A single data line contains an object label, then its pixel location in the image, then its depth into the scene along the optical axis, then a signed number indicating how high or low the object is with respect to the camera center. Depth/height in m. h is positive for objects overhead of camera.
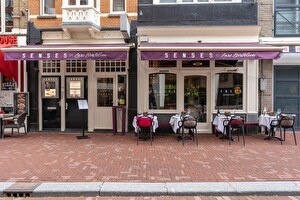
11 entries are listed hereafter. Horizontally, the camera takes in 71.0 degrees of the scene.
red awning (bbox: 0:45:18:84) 8.25 +1.20
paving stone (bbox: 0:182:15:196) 3.91 -1.67
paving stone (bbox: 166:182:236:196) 3.83 -1.67
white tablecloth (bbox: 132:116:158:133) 7.17 -0.88
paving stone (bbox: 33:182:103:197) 3.82 -1.67
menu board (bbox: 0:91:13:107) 8.73 +0.02
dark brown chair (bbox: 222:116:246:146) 7.00 -0.81
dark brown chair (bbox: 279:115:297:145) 6.91 -0.72
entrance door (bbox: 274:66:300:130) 8.49 +0.36
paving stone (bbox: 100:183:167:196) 3.83 -1.67
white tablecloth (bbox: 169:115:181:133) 7.21 -0.80
